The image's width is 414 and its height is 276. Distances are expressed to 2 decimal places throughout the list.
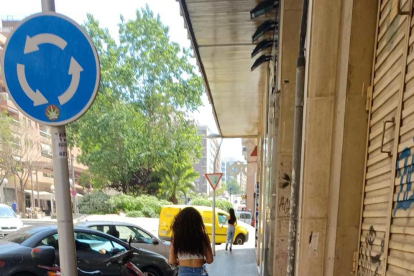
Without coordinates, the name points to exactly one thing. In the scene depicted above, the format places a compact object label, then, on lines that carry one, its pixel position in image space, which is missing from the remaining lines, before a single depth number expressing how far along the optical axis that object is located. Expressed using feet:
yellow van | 47.98
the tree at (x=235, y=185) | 362.29
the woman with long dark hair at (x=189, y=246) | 11.52
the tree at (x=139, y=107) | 94.89
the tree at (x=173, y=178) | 102.98
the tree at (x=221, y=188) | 172.31
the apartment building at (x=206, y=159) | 295.23
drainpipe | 11.87
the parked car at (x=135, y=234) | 26.37
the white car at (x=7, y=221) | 42.16
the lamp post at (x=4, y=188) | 101.66
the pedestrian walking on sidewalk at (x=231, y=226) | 38.45
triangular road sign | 37.07
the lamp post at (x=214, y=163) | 35.24
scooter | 12.67
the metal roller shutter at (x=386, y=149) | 7.00
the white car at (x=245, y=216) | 82.72
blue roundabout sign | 7.70
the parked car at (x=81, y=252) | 17.15
